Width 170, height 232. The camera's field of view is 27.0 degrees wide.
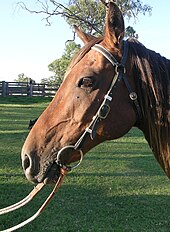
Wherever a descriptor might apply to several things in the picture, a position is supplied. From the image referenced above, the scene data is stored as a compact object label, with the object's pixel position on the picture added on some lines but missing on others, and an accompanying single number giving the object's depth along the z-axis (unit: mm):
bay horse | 1946
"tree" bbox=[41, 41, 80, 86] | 47772
